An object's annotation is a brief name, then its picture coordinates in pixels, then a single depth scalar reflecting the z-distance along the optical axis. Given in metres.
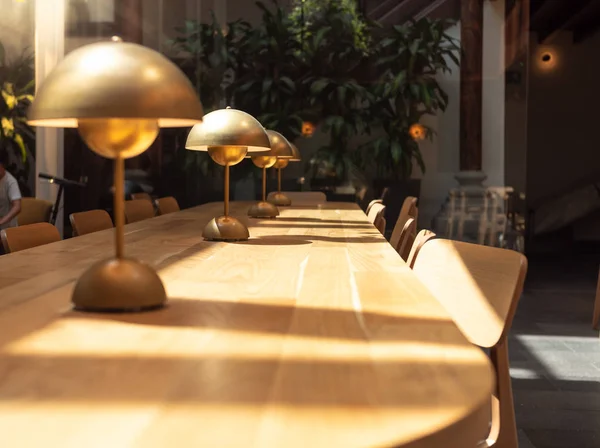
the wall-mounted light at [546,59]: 11.37
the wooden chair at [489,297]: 1.39
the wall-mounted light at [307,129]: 7.48
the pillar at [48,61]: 6.11
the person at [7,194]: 5.13
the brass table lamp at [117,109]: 1.04
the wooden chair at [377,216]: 3.77
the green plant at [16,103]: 5.82
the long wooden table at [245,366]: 0.61
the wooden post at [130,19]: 6.49
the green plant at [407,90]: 7.39
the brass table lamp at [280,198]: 4.51
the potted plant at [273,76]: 7.45
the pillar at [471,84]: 7.40
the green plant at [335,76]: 7.43
